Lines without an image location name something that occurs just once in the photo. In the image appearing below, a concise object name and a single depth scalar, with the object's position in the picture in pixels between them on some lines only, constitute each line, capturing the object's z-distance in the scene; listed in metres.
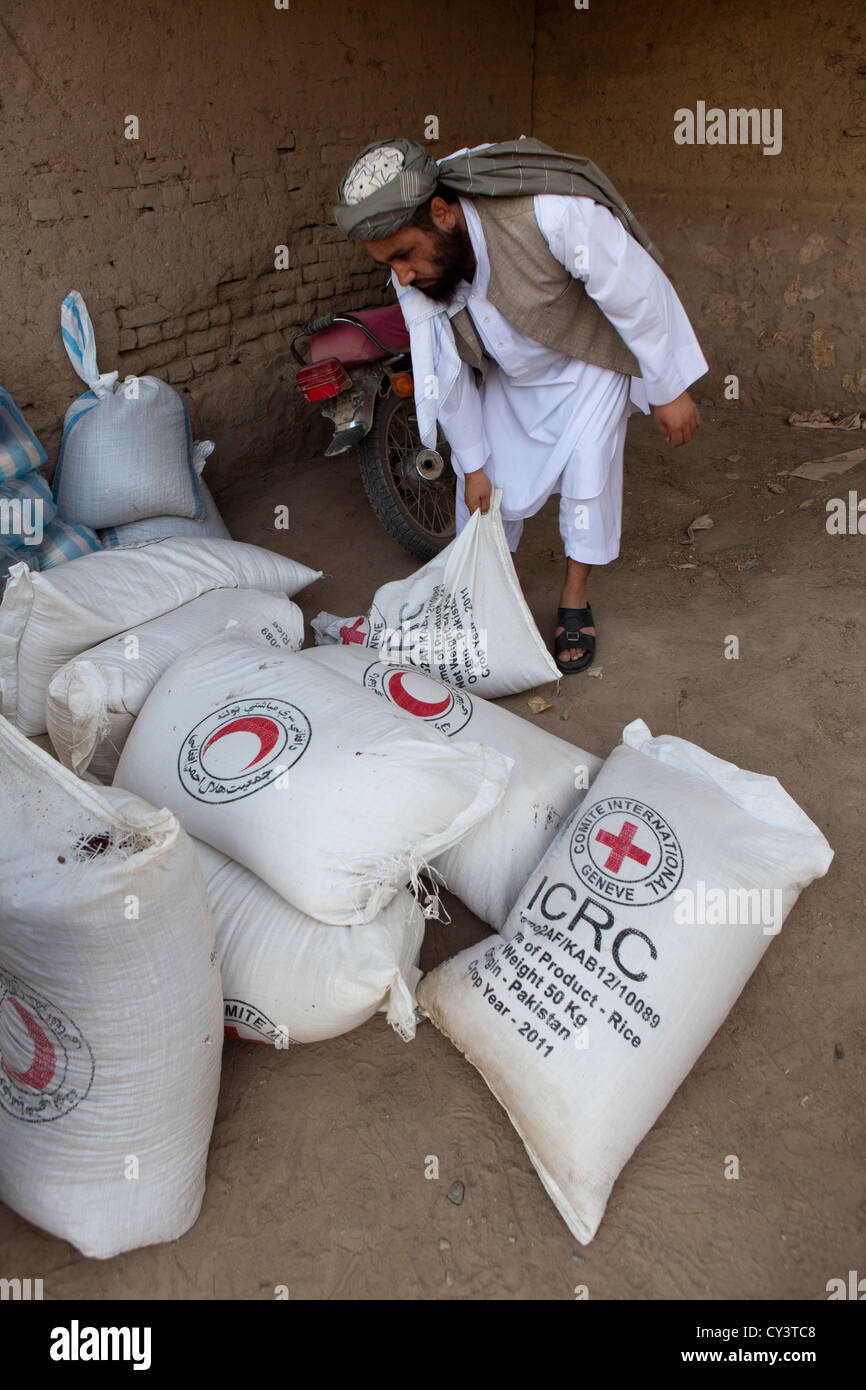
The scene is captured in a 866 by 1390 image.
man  1.85
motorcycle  2.78
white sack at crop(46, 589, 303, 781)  1.72
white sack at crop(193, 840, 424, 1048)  1.30
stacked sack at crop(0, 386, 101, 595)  2.29
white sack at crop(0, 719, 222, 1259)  1.12
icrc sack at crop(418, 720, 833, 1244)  1.28
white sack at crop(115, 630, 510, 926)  1.36
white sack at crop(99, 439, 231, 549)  2.59
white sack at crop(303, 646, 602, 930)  1.61
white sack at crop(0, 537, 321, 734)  1.90
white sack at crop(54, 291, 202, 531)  2.55
